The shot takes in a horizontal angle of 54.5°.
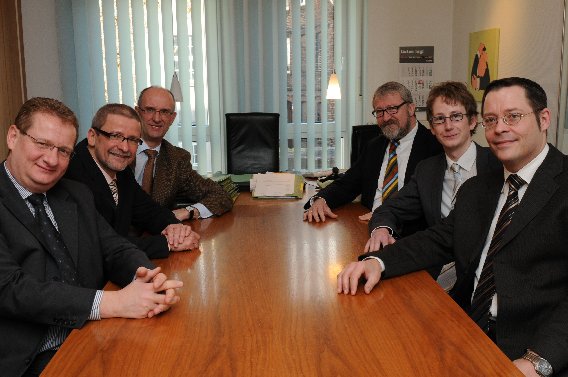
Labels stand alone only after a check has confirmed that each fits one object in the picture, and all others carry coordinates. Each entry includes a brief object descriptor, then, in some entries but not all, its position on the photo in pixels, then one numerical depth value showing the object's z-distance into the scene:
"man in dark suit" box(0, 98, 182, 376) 1.52
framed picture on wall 4.50
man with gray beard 3.07
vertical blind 5.64
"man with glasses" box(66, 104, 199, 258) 2.34
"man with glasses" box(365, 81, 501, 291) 2.50
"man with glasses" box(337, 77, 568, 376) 1.65
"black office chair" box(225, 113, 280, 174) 5.16
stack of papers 3.44
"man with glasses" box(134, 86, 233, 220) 3.04
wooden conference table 1.25
